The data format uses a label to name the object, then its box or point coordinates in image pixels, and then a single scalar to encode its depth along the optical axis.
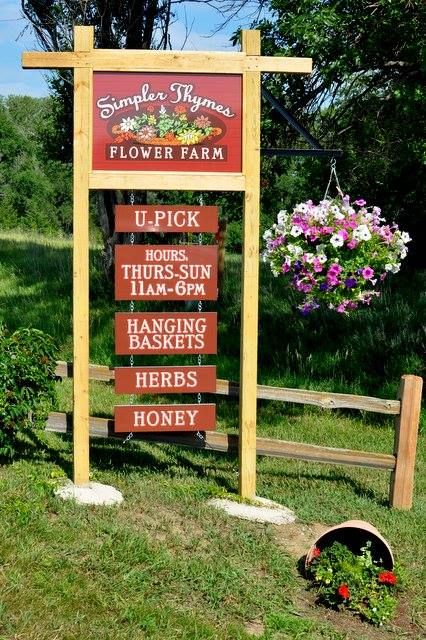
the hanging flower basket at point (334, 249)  6.83
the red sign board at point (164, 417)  7.18
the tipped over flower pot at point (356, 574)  5.61
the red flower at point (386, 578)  5.69
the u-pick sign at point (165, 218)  6.98
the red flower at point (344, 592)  5.55
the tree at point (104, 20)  15.11
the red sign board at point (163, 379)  7.14
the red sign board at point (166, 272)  7.02
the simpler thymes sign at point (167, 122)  6.77
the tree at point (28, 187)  53.12
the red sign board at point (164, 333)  7.06
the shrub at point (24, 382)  7.20
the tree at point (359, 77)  9.55
